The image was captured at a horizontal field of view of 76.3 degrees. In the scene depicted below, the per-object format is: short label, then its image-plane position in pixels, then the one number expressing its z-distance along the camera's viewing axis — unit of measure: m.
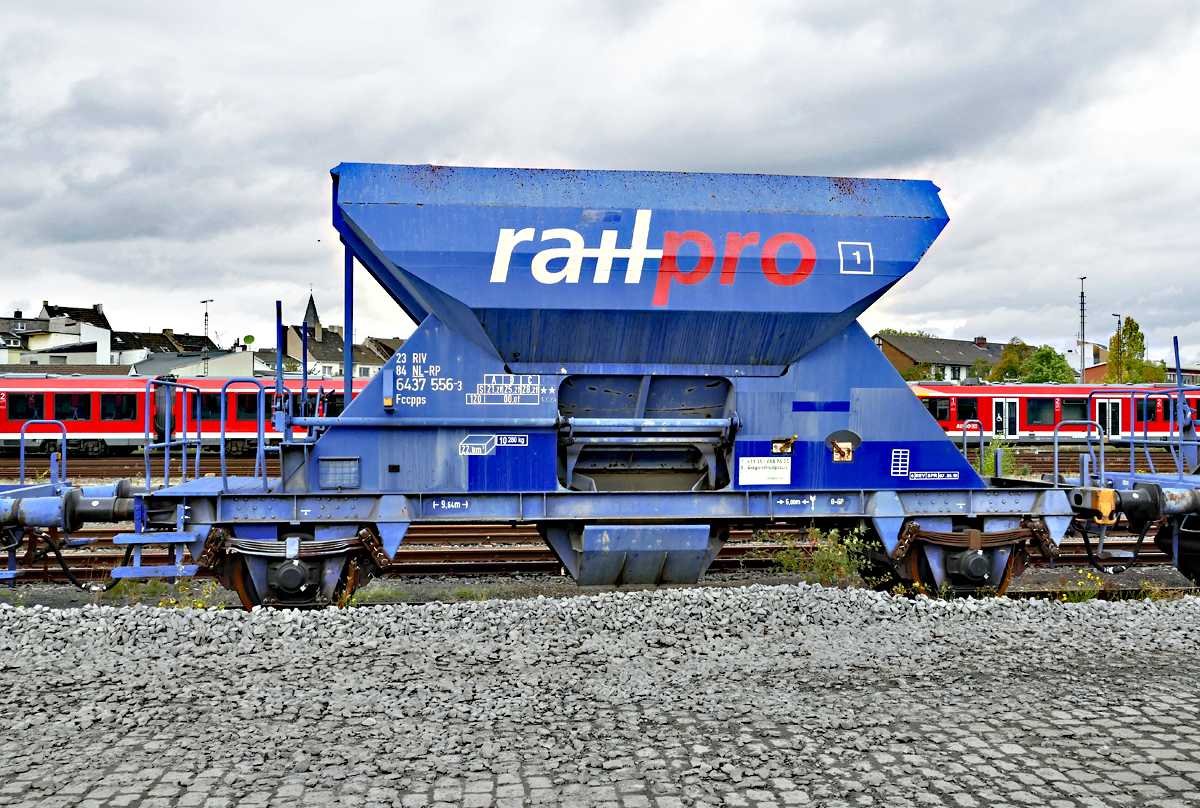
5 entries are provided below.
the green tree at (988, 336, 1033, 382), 59.47
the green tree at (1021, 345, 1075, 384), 54.53
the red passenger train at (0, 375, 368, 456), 25.42
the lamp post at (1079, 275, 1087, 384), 45.81
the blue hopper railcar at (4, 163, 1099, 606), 6.88
